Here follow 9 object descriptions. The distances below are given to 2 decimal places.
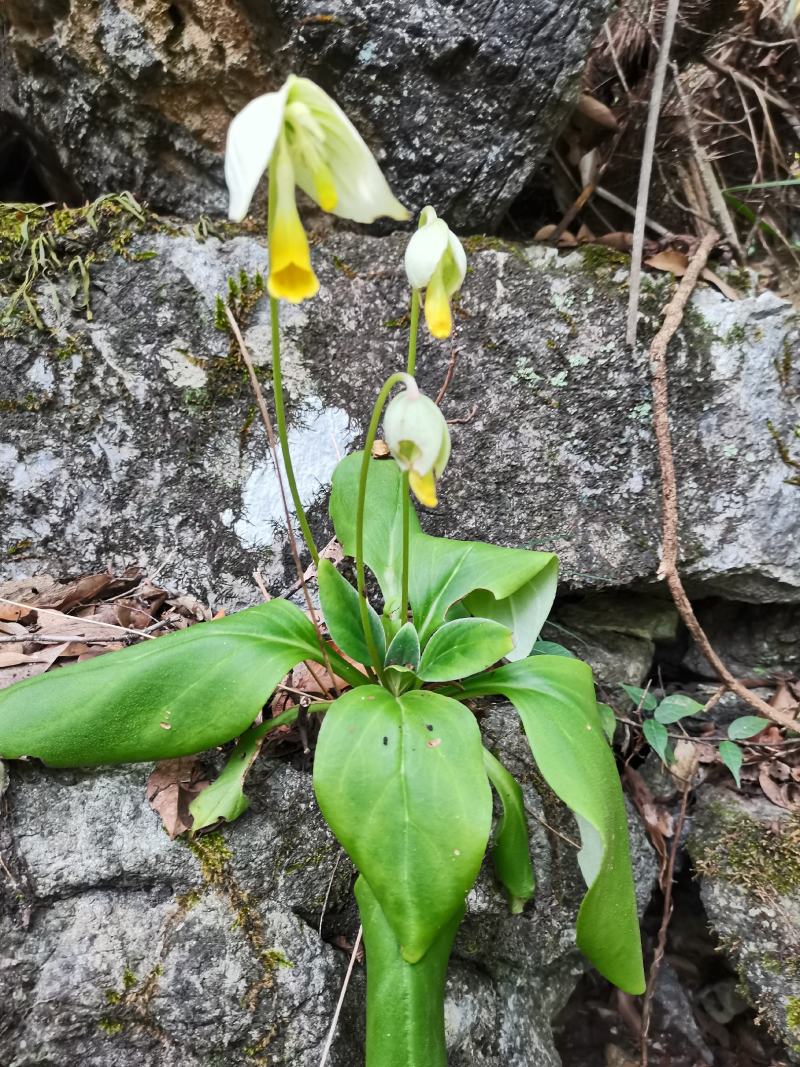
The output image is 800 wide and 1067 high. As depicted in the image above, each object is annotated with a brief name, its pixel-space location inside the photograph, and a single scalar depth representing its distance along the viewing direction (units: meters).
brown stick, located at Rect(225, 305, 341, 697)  0.32
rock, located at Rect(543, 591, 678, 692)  0.46
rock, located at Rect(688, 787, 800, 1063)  0.35
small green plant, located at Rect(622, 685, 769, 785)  0.41
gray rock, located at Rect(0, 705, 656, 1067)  0.29
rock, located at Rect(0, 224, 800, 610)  0.41
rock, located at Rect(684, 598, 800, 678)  0.46
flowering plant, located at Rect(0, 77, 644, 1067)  0.25
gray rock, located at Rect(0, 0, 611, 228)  0.43
